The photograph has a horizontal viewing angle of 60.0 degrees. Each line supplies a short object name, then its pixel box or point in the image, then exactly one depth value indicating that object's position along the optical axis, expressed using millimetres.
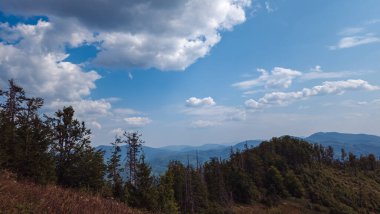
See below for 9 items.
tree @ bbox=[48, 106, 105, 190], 34469
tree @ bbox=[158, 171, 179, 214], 55697
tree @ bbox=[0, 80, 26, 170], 24122
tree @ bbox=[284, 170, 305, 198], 102062
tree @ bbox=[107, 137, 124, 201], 43594
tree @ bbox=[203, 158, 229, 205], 85938
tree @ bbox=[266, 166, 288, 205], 95888
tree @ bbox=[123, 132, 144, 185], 67400
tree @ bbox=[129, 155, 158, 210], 43547
